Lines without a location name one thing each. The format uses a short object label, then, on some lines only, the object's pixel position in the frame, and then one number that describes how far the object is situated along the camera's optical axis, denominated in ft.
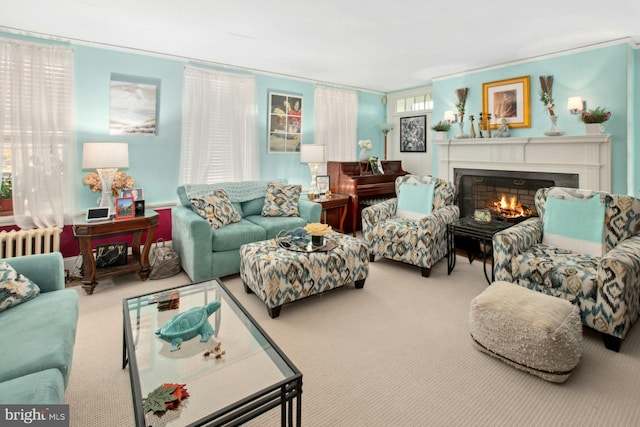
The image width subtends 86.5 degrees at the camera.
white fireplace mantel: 12.05
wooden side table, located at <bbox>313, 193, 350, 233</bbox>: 15.72
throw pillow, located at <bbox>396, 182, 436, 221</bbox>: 13.05
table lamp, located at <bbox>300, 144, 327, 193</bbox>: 16.33
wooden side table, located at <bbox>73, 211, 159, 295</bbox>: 10.34
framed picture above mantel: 14.06
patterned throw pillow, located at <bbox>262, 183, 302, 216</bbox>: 13.87
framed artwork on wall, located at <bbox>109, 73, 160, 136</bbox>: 12.58
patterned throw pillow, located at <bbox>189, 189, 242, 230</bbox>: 11.82
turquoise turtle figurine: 5.67
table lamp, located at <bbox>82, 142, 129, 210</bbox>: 10.75
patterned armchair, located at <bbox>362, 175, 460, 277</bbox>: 11.49
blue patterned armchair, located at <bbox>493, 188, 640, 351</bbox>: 7.06
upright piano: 17.08
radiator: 10.18
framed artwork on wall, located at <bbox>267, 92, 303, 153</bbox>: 16.47
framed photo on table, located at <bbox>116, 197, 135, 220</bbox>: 11.27
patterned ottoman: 8.75
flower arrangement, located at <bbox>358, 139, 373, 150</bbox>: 18.58
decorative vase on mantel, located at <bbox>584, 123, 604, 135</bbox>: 11.89
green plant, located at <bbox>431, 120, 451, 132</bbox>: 16.34
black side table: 10.56
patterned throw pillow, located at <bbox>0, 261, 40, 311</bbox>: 5.96
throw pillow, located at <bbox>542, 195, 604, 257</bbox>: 8.82
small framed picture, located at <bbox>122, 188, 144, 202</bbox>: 12.10
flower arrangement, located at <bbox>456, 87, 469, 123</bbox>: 15.78
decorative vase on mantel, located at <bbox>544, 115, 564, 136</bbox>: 13.00
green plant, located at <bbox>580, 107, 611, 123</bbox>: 11.64
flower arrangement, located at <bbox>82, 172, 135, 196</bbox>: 11.55
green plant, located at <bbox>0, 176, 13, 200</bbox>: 10.91
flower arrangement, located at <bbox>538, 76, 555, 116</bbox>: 13.25
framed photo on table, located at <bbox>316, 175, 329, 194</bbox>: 17.20
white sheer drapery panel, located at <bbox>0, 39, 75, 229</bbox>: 10.66
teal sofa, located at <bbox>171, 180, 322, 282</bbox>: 10.88
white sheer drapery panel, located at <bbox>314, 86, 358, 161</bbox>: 18.04
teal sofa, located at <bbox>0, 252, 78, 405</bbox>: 4.13
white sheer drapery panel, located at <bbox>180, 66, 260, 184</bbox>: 14.07
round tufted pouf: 6.10
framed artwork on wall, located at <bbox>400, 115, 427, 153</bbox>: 19.01
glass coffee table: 4.12
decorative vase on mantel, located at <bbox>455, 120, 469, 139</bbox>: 15.72
